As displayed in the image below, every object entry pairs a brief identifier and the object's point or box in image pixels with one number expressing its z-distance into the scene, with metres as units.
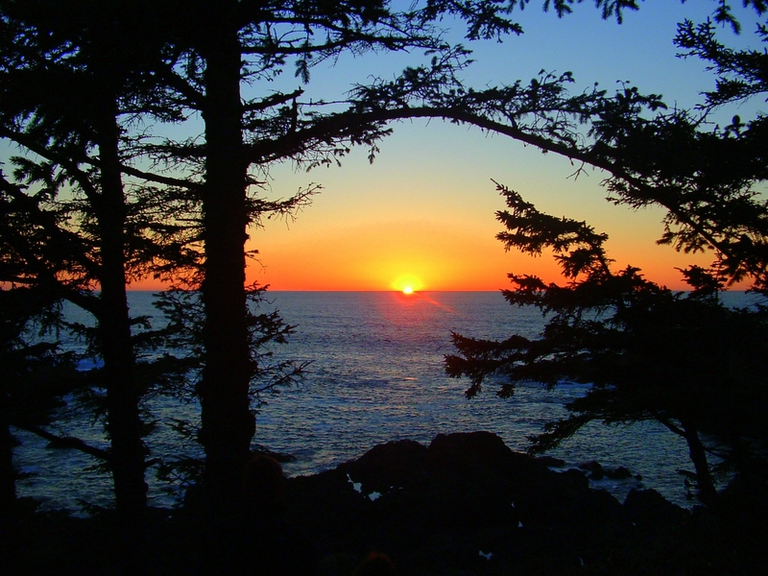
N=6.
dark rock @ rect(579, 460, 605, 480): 19.72
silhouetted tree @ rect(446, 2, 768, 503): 4.64
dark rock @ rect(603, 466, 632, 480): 19.72
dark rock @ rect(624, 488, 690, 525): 14.34
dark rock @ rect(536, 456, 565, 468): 20.83
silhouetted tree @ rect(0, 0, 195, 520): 4.71
